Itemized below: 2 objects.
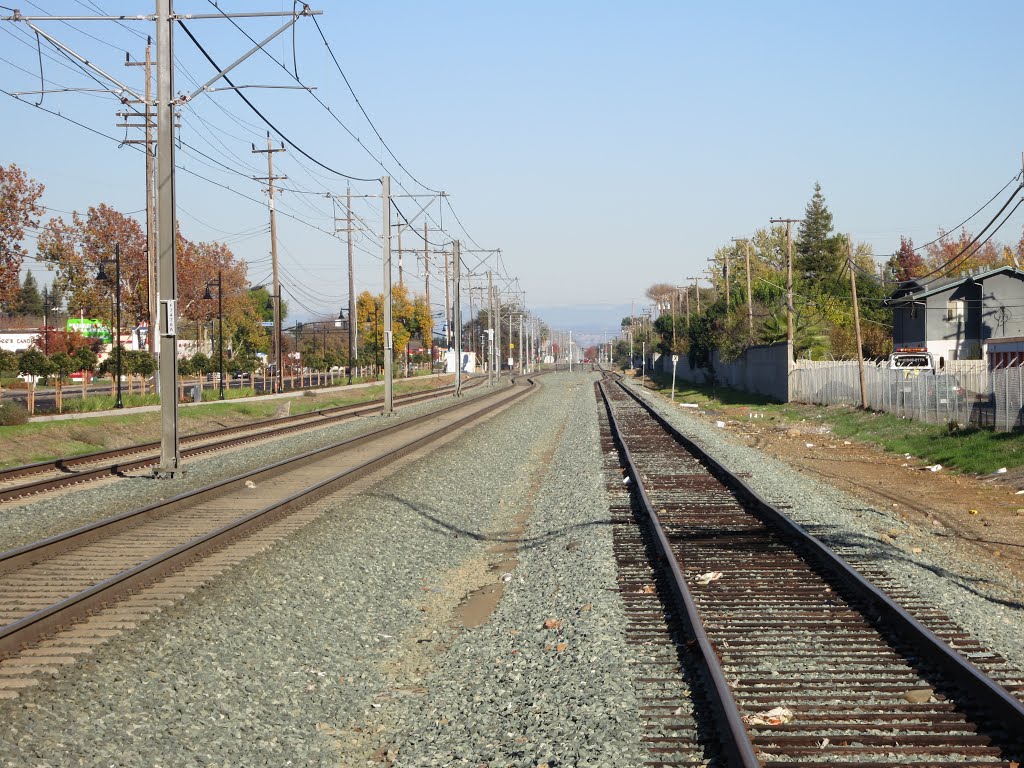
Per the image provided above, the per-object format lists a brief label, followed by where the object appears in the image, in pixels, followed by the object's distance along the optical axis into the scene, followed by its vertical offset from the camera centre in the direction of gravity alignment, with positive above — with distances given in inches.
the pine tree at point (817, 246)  4977.9 +565.7
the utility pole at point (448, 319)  4013.3 +187.5
